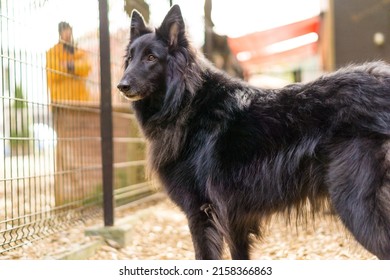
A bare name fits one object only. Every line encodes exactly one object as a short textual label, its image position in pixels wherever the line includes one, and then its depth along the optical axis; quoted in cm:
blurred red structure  1069
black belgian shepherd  261
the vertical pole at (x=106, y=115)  436
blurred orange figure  412
